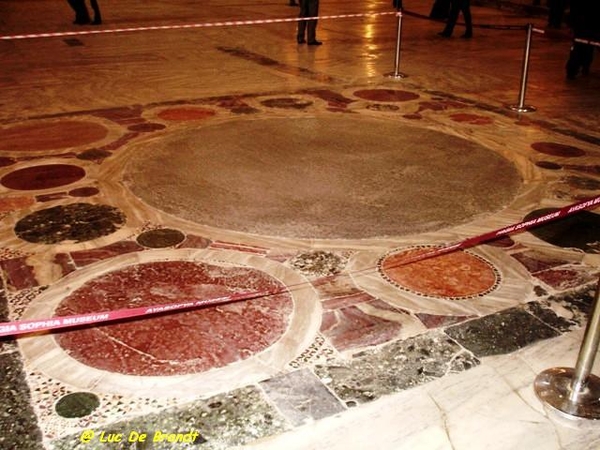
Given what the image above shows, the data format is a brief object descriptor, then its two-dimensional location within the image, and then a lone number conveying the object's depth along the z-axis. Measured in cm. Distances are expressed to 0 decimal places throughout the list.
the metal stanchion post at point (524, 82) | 708
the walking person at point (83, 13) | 1186
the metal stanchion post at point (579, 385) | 251
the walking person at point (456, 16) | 1105
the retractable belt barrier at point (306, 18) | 955
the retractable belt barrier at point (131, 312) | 228
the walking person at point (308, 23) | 1012
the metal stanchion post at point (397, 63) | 836
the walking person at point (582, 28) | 782
